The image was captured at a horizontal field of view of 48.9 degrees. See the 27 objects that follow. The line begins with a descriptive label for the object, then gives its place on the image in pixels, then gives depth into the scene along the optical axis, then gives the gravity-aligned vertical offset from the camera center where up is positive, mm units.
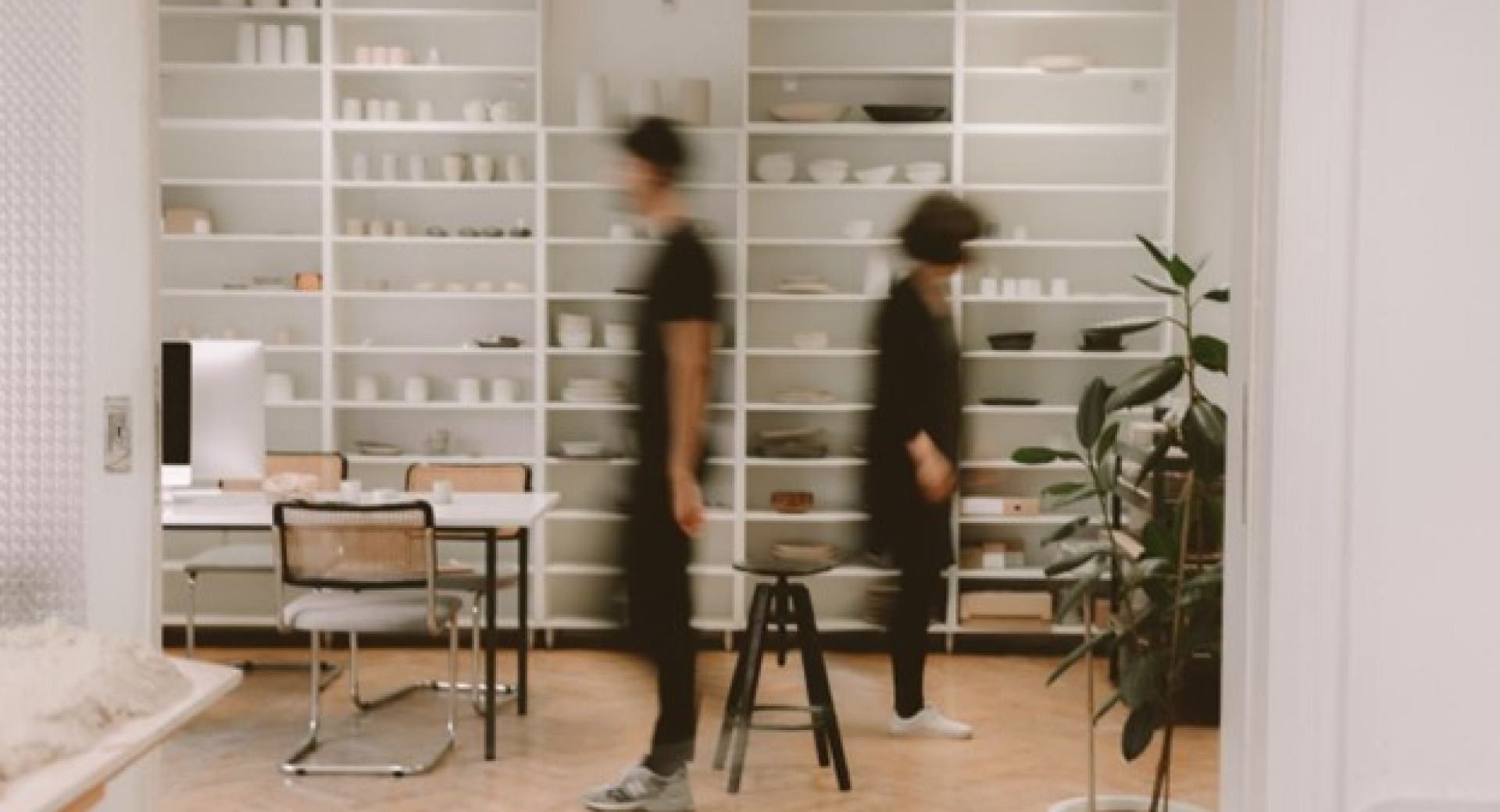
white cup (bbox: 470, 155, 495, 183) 7550 +771
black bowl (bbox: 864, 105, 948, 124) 7543 +1033
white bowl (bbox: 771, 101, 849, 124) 7555 +1036
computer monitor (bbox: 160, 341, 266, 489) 5574 -263
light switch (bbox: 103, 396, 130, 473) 2760 -171
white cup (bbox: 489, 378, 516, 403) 7621 -251
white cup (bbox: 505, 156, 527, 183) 7605 +765
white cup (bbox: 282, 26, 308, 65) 7504 +1313
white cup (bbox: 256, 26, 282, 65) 7492 +1306
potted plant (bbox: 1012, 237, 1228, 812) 3754 -537
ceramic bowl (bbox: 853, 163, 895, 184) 7559 +755
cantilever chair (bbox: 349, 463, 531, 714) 6441 -567
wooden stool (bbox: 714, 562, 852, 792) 5020 -1025
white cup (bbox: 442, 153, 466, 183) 7547 +771
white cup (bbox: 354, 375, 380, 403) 7613 -252
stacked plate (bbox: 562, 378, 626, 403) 7578 -253
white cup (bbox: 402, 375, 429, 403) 7621 -251
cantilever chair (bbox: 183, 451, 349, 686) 6238 -863
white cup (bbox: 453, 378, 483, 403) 7609 -252
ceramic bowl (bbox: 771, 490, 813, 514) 7594 -754
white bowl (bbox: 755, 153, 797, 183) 7602 +786
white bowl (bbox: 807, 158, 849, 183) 7582 +773
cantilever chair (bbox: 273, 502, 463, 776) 5152 -712
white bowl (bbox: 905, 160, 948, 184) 7551 +765
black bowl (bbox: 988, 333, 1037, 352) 7512 -3
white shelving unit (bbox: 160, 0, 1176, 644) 7648 +520
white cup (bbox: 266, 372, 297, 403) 7582 -245
